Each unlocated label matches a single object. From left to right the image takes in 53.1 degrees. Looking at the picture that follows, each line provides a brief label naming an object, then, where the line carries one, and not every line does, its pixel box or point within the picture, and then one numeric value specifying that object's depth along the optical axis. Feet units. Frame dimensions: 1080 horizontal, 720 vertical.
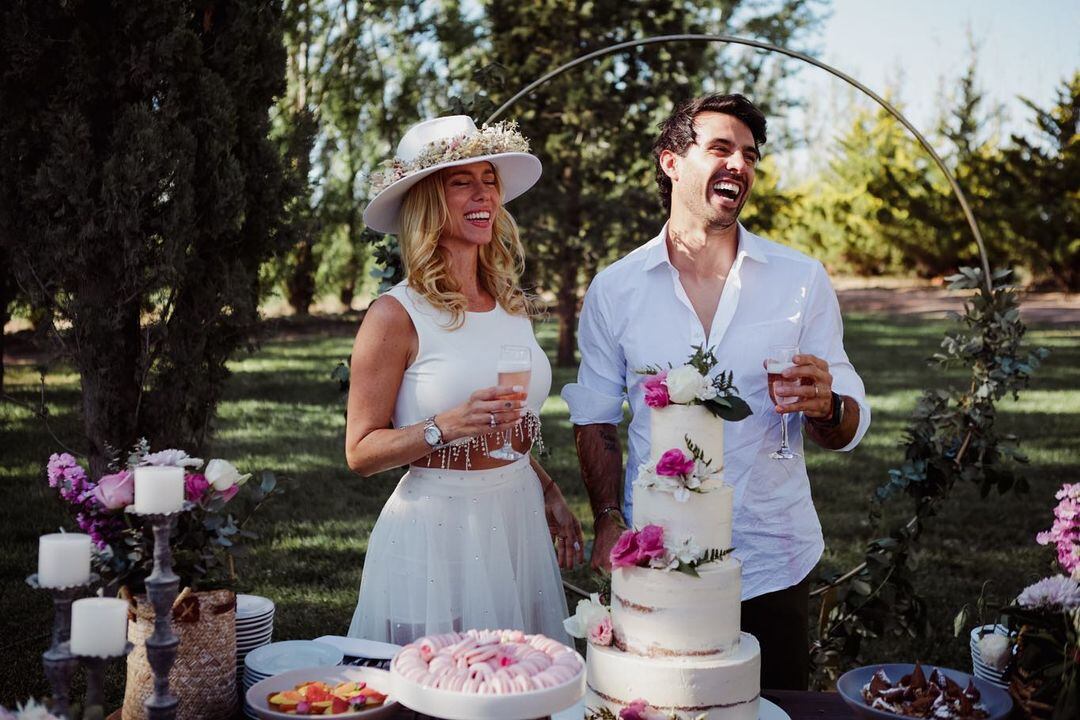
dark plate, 7.33
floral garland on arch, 16.56
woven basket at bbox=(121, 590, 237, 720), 7.54
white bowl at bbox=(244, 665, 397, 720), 7.23
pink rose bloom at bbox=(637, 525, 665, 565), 7.55
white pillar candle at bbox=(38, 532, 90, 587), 6.13
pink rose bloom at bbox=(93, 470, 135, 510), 7.41
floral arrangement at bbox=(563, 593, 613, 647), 7.75
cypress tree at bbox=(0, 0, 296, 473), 17.11
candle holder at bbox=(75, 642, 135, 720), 6.04
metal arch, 14.66
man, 10.87
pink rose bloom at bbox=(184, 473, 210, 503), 7.85
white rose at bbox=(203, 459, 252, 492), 7.89
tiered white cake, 7.43
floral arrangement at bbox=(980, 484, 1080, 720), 7.23
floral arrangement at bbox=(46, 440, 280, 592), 7.55
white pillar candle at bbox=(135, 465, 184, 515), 6.49
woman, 10.14
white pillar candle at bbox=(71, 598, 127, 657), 5.96
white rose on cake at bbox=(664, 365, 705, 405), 7.73
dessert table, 8.17
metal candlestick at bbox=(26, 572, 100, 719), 6.11
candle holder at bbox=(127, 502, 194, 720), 6.53
